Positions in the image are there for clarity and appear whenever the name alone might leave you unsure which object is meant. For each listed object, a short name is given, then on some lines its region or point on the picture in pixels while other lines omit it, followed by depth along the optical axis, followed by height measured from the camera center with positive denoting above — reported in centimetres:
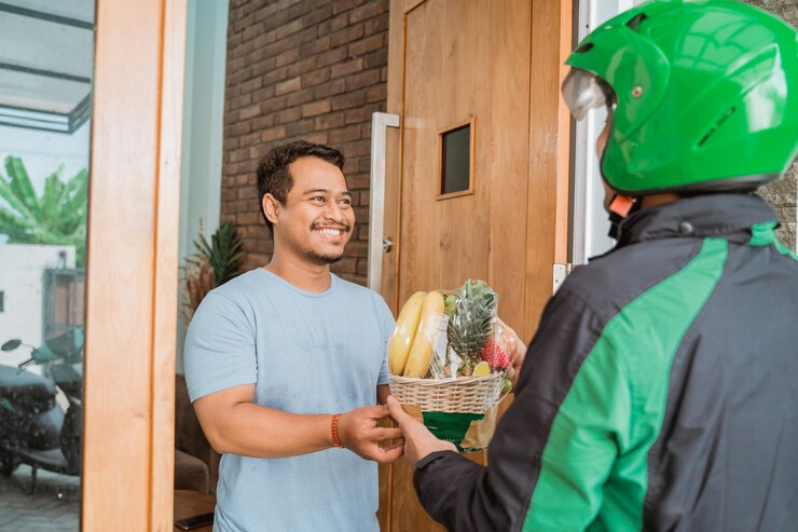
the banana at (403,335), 126 -12
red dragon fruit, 128 -16
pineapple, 125 -9
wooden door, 204 +39
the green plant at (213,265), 481 -1
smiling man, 147 -26
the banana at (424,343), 123 -14
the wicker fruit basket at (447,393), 120 -22
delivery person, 79 -7
